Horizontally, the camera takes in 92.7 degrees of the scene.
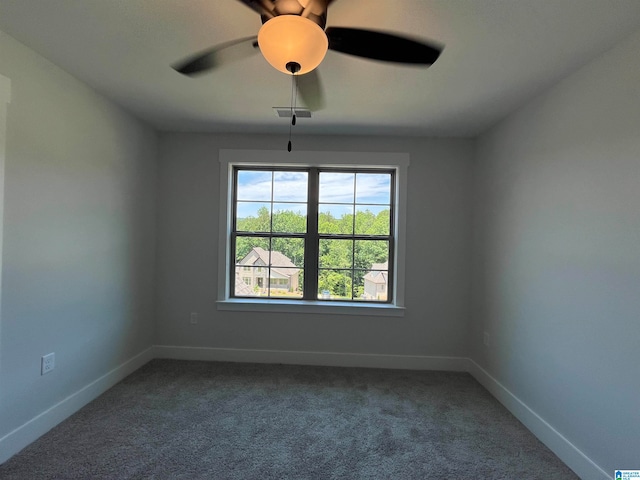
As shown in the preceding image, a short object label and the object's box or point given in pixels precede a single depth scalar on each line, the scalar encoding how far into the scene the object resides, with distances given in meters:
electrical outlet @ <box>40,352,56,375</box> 2.00
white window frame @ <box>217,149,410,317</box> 3.16
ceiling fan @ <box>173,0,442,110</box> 1.08
